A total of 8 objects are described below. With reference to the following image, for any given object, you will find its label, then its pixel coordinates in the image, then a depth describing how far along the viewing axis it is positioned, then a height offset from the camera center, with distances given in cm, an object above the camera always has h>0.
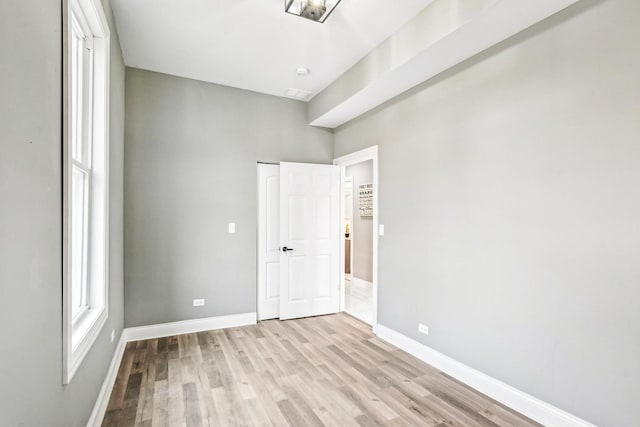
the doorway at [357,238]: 451 -51
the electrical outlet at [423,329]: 299 -112
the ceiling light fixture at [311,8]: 233 +153
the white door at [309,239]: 414 -37
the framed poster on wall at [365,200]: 588 +23
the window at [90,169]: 189 +28
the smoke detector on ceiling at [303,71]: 342 +154
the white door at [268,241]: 413 -38
